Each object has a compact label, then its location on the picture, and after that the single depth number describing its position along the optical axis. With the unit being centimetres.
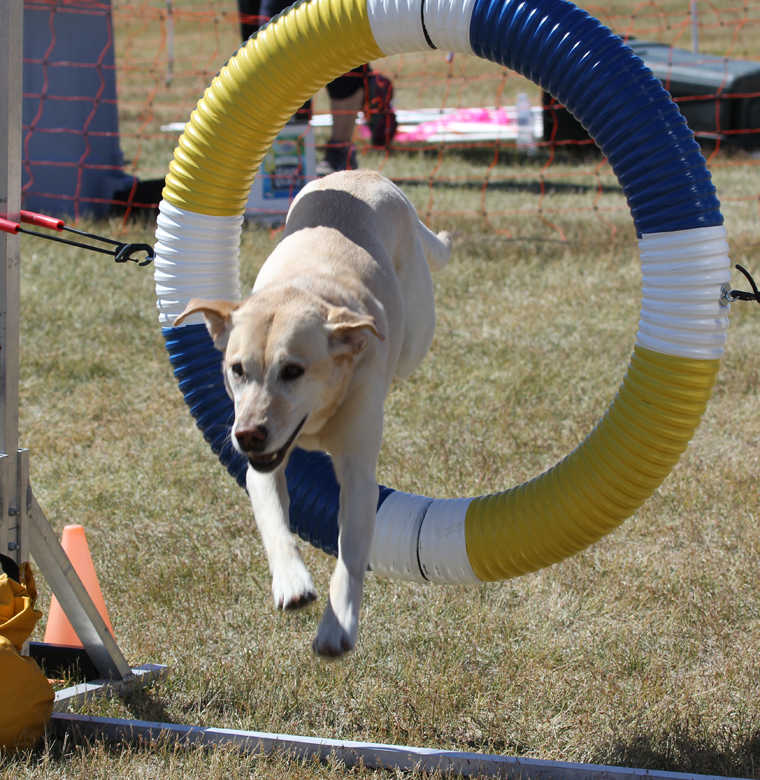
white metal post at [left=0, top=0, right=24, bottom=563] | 660
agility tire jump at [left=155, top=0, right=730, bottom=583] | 612
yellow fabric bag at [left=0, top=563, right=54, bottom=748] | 667
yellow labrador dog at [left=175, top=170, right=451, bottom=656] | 539
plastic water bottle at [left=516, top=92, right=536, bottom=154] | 2831
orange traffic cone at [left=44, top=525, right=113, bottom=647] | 816
